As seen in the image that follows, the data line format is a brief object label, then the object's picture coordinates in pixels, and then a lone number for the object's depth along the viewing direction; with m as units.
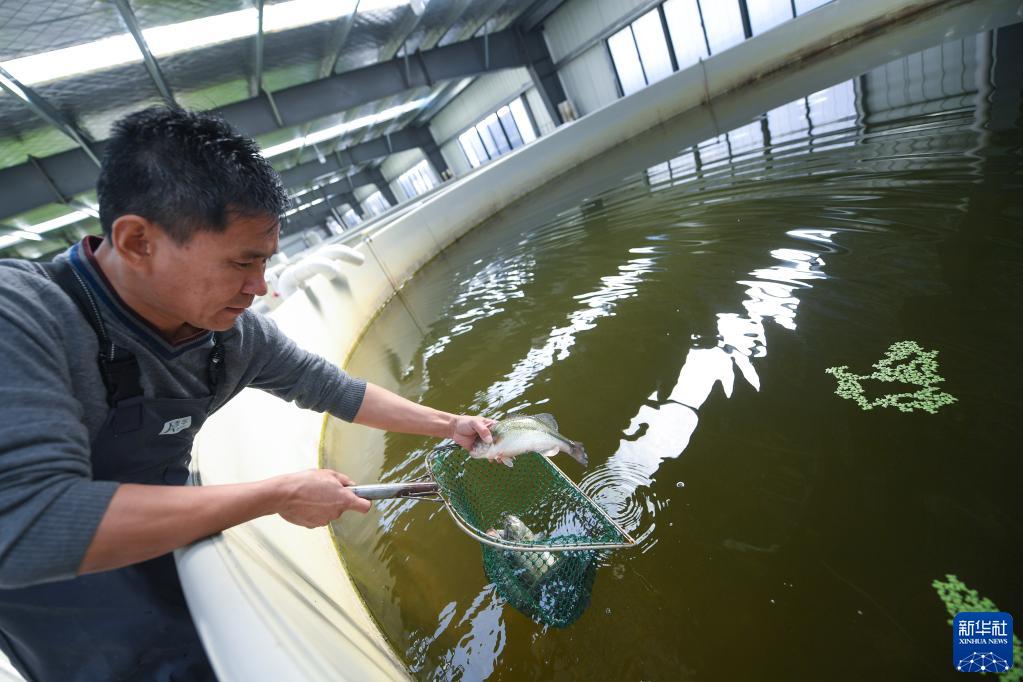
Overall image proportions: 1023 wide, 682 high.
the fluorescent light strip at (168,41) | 6.17
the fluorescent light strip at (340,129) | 14.18
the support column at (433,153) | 22.17
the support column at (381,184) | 27.19
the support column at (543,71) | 14.92
